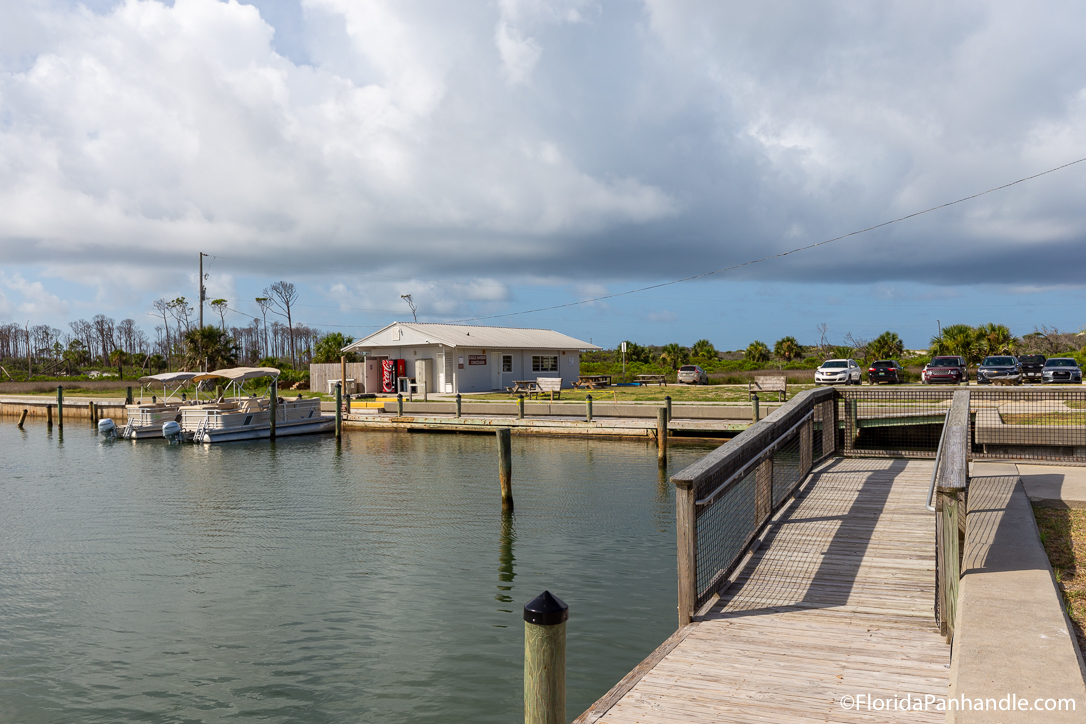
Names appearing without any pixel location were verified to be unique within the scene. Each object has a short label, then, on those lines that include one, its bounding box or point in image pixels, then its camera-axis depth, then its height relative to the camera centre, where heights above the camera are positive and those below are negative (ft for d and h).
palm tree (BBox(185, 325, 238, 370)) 156.87 +6.22
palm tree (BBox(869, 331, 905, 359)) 175.94 +3.52
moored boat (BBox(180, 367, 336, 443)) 104.83 -6.00
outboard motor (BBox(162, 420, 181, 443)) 106.01 -7.55
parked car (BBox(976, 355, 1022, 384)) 109.91 -2.23
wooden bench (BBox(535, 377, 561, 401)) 125.49 -2.52
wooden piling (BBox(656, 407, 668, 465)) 72.95 -6.87
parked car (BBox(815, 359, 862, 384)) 117.91 -2.01
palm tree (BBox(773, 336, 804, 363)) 195.72 +3.86
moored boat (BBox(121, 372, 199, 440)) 111.14 -5.58
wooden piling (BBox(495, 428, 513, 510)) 53.88 -6.96
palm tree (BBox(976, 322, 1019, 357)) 162.65 +4.10
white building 140.56 +3.14
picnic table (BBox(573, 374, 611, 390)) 153.99 -2.91
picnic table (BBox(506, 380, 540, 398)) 131.03 -3.44
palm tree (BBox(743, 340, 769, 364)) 207.00 +3.39
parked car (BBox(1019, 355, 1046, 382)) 118.73 -1.90
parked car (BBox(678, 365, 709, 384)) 152.56 -1.99
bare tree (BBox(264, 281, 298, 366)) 281.95 +32.13
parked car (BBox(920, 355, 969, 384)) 108.99 -1.99
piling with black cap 13.93 -5.55
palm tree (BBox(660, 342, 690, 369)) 198.59 +2.83
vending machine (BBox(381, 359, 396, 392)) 146.00 -0.32
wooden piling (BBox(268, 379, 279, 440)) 106.42 -4.45
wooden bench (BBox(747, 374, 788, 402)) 105.09 -2.93
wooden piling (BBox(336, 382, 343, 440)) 104.63 -5.98
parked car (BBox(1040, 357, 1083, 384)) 108.37 -2.58
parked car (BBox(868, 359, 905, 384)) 120.78 -1.94
